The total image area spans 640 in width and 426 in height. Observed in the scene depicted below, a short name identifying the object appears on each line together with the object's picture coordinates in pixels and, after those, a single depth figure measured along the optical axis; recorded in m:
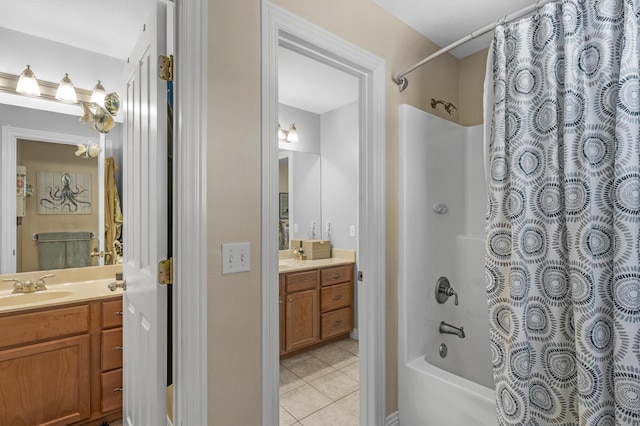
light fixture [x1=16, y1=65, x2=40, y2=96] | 1.97
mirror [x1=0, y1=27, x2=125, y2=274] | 2.00
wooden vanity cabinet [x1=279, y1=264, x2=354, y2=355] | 2.87
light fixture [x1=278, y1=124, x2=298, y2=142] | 3.44
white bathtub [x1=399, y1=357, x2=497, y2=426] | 1.46
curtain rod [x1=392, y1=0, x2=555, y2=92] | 1.24
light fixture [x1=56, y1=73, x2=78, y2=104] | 2.12
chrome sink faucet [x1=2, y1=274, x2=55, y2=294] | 1.95
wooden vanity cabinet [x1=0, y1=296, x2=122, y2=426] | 1.67
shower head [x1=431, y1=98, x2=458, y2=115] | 2.16
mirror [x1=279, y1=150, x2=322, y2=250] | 3.52
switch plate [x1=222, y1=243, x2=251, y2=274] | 1.21
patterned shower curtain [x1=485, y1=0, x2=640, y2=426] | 1.00
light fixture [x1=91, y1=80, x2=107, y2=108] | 2.25
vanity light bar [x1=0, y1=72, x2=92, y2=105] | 1.99
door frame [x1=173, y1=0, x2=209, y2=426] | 1.12
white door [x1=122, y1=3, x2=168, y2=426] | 1.17
